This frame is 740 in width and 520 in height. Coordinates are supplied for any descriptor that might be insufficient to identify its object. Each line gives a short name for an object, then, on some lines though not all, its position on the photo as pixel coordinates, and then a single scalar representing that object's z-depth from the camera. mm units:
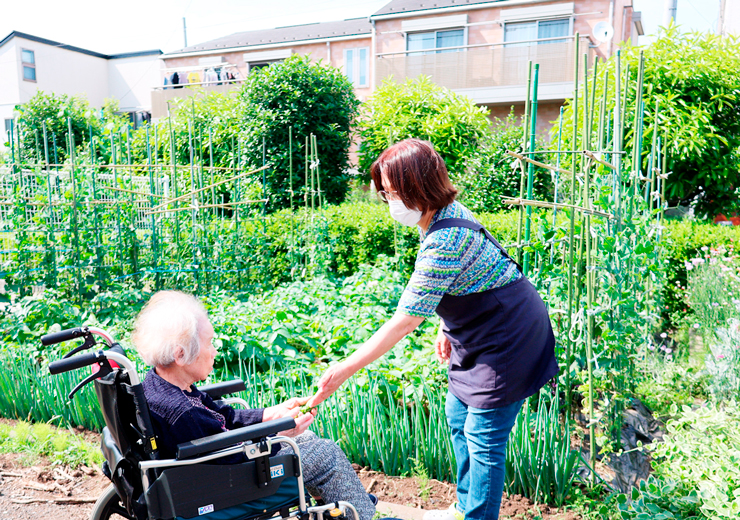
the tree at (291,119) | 7883
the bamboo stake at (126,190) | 4209
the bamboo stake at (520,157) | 2250
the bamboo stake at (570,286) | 2361
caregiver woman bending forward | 1693
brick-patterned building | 13586
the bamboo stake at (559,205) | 2322
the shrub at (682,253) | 4969
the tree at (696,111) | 6172
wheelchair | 1540
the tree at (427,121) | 9289
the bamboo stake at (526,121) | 2525
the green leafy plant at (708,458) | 1615
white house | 22688
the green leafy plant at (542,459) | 2164
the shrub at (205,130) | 8773
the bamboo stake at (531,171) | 2373
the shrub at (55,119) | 11391
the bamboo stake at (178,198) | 4544
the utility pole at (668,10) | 11699
